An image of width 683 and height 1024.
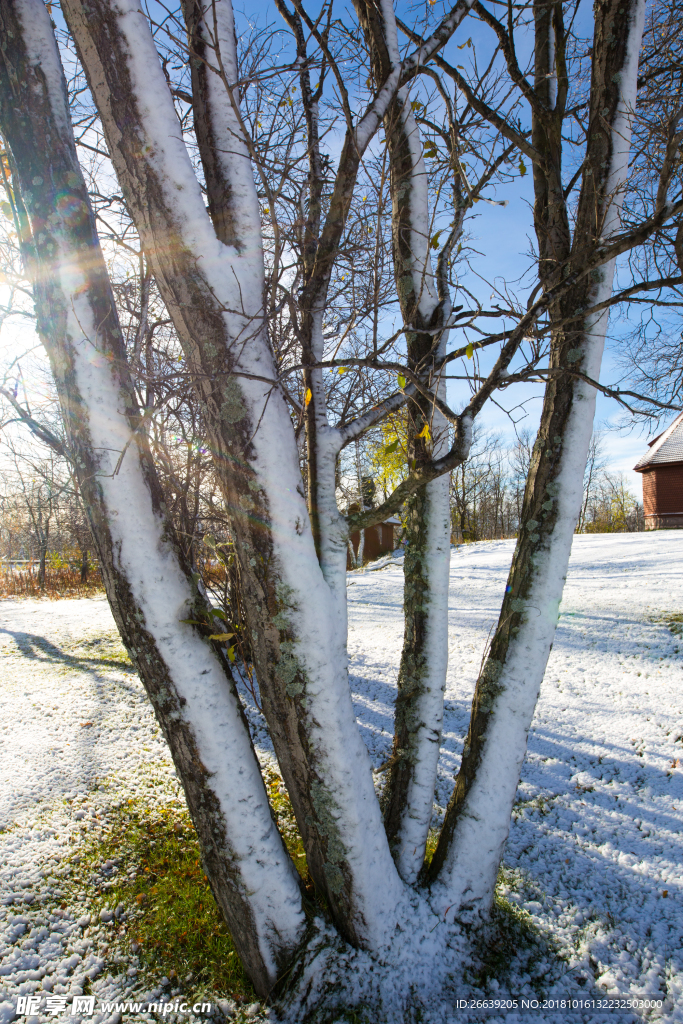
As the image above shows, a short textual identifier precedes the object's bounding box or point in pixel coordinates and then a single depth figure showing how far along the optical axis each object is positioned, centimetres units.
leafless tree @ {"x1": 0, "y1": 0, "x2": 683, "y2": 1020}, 179
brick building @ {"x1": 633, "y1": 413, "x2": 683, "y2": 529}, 2027
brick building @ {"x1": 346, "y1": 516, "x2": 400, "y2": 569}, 2525
